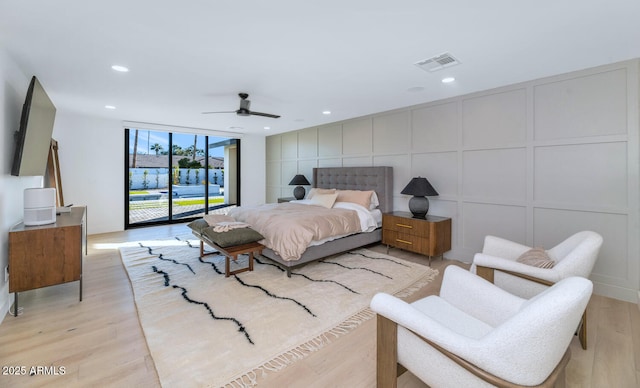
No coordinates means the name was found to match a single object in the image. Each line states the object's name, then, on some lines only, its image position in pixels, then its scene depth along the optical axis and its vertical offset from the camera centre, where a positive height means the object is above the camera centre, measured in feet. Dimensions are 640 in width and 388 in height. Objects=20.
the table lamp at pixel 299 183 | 20.92 +0.72
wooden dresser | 7.91 -1.91
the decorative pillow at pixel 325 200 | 15.94 -0.47
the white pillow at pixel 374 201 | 15.87 -0.53
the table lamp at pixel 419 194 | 13.04 -0.10
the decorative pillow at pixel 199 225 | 12.86 -1.61
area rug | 6.13 -3.63
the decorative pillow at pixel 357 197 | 15.61 -0.29
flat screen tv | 8.55 +2.06
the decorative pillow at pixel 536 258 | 6.72 -1.75
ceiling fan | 12.66 +4.11
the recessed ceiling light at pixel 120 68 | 9.58 +4.51
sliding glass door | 20.52 +1.43
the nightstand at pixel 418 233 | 12.40 -2.01
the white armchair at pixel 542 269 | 6.14 -1.87
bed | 11.69 +0.21
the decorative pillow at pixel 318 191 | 17.55 +0.08
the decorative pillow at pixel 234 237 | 10.75 -1.83
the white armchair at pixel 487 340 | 3.42 -2.19
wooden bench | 10.59 -2.34
